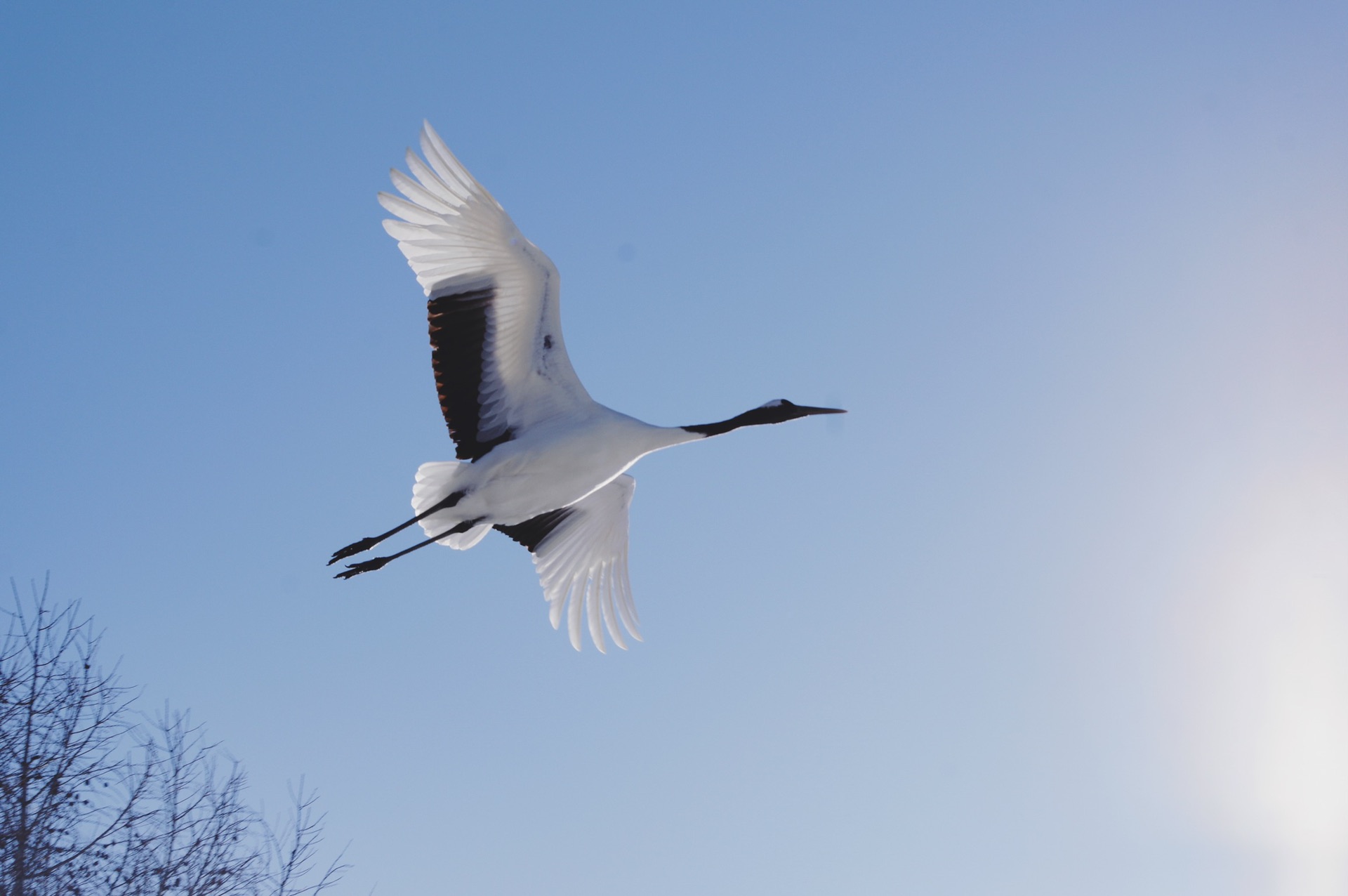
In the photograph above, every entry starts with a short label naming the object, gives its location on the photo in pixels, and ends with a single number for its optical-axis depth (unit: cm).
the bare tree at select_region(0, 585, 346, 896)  782
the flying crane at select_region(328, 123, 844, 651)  760
